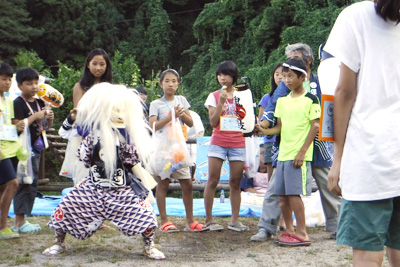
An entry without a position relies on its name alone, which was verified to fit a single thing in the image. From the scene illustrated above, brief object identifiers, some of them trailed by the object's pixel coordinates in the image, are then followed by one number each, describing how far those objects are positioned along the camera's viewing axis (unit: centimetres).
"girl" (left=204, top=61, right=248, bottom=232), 621
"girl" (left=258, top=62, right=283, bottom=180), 631
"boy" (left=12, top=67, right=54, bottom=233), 604
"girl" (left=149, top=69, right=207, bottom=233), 618
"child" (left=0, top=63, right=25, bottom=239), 570
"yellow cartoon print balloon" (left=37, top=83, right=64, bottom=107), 645
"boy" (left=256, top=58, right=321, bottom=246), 521
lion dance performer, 479
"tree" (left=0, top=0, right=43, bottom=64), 2373
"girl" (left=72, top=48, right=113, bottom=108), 591
